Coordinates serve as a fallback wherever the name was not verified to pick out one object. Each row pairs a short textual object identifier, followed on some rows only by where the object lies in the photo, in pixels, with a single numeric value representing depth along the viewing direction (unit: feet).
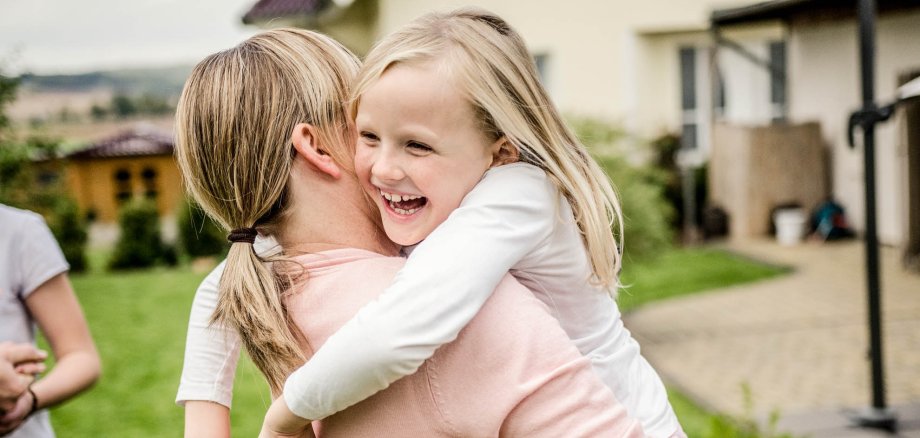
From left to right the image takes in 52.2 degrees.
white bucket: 49.88
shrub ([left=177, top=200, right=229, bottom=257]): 57.31
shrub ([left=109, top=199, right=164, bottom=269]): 58.90
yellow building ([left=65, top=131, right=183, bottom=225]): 83.61
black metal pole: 17.83
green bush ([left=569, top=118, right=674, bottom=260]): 29.89
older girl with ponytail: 4.58
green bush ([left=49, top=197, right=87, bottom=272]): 56.95
